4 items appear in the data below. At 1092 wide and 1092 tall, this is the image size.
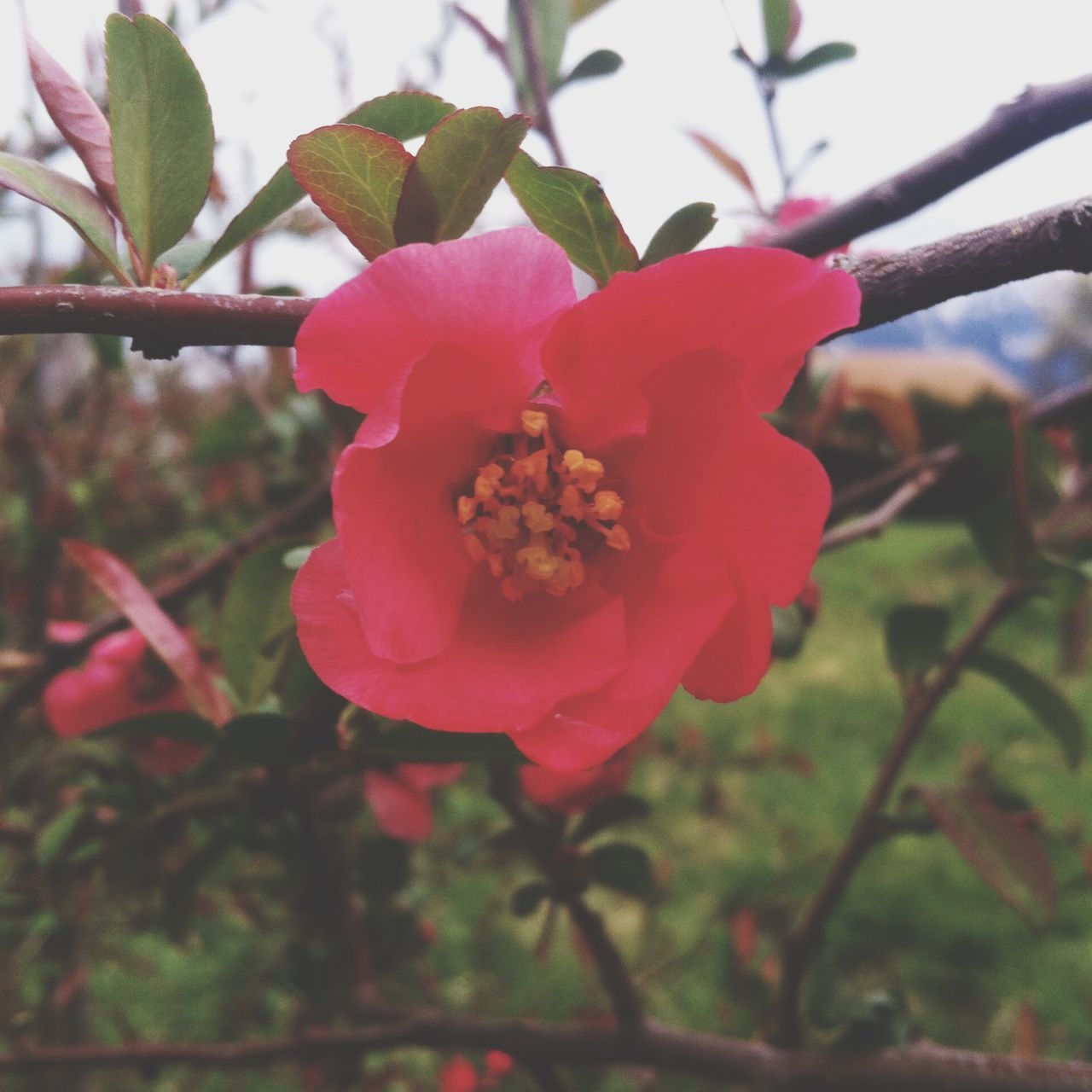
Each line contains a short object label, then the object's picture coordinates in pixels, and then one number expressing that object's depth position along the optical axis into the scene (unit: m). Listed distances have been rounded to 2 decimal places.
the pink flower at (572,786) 0.16
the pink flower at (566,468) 0.09
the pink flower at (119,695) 0.18
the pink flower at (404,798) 0.16
